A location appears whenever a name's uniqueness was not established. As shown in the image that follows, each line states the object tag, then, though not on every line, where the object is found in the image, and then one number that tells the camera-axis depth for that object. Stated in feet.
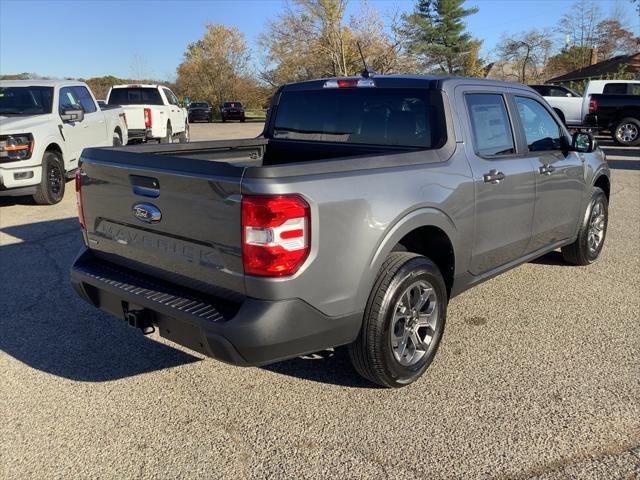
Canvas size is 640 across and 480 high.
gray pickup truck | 8.68
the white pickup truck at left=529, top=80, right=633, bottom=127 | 62.56
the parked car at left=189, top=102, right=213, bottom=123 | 132.05
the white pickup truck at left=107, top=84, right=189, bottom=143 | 48.37
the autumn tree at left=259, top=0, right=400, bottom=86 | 116.67
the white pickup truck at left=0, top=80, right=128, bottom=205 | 26.91
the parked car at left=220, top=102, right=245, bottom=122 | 130.96
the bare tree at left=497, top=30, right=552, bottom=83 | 175.52
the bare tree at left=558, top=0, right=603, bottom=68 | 180.53
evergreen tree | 154.75
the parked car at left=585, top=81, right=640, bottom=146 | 58.23
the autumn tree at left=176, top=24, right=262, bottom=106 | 177.06
